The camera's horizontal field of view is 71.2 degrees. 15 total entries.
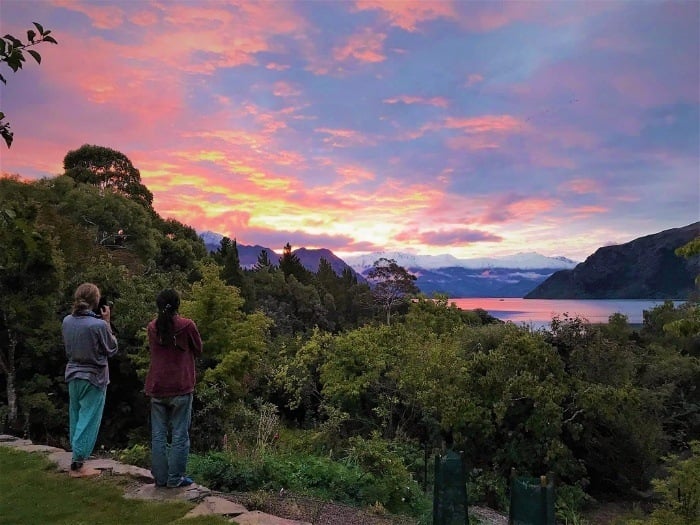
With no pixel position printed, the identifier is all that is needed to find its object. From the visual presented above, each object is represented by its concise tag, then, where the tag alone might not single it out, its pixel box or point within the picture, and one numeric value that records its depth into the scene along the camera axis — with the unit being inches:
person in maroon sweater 160.7
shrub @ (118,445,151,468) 221.9
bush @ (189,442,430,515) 189.9
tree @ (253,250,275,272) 2079.2
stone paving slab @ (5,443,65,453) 213.0
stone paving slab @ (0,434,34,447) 228.5
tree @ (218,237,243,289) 1346.0
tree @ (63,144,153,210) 1395.2
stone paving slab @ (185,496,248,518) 145.5
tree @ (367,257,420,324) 1551.4
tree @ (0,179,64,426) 327.3
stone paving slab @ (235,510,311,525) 142.2
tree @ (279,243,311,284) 2167.8
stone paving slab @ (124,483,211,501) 157.6
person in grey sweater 173.4
